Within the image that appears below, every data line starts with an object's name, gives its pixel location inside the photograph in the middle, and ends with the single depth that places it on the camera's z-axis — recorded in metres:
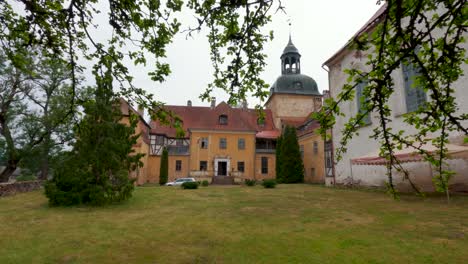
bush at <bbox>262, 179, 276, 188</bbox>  19.55
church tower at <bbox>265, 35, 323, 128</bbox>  36.72
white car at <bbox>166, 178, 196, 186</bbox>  24.32
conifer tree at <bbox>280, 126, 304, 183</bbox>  26.62
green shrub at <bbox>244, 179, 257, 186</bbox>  22.53
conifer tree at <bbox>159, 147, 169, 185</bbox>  27.84
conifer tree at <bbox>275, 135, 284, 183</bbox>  27.09
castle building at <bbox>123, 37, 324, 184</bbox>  28.34
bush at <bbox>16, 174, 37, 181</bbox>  38.33
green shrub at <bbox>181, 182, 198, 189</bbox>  18.80
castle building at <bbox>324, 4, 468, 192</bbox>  11.48
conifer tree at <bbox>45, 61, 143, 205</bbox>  10.75
